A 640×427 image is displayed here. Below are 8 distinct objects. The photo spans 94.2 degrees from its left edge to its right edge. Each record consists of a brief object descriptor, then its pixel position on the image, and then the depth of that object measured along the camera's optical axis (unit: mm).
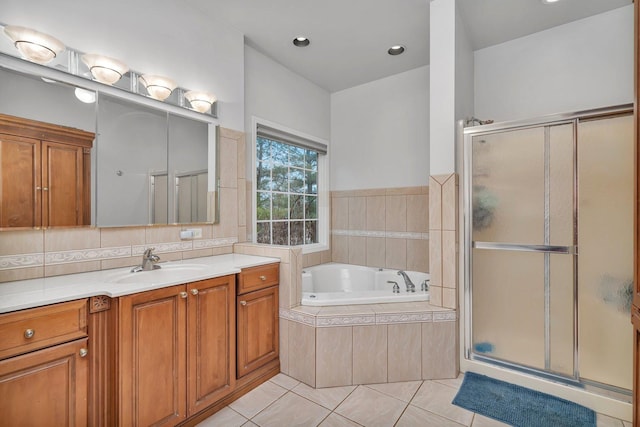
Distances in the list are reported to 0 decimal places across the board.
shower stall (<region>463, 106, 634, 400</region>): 1834
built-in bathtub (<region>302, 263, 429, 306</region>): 3148
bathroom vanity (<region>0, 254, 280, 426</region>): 1160
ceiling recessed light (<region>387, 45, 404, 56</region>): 2879
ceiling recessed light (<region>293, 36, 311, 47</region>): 2731
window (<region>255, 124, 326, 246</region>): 3117
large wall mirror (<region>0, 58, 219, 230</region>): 1490
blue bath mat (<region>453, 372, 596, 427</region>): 1742
